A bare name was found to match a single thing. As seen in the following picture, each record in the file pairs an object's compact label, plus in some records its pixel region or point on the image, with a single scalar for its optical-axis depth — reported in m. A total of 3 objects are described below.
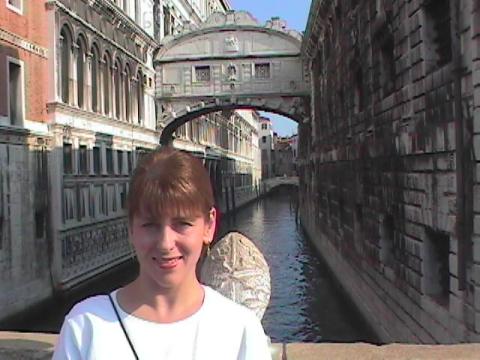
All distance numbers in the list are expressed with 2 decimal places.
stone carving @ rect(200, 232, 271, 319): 2.03
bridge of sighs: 19.89
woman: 1.15
